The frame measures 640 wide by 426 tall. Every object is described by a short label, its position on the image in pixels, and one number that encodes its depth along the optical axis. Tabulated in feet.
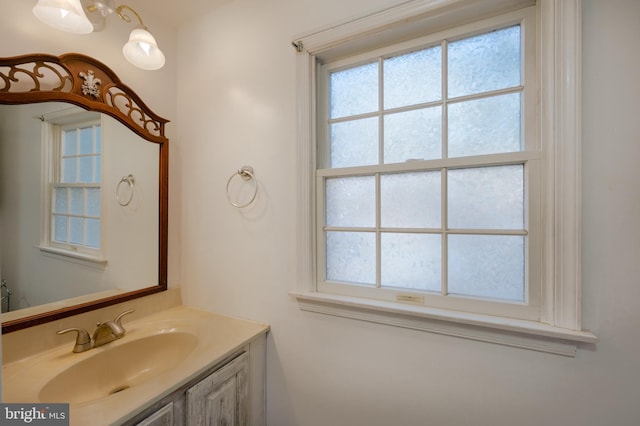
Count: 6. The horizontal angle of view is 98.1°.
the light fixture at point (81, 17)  3.23
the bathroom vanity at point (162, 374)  2.90
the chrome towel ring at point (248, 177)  4.65
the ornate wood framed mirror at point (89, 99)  3.47
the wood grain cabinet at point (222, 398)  3.07
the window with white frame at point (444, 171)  3.06
